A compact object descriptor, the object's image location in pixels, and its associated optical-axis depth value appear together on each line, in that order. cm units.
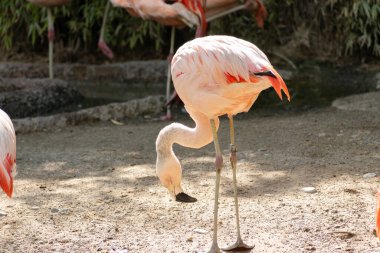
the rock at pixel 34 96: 1094
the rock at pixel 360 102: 1033
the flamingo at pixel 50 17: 1199
